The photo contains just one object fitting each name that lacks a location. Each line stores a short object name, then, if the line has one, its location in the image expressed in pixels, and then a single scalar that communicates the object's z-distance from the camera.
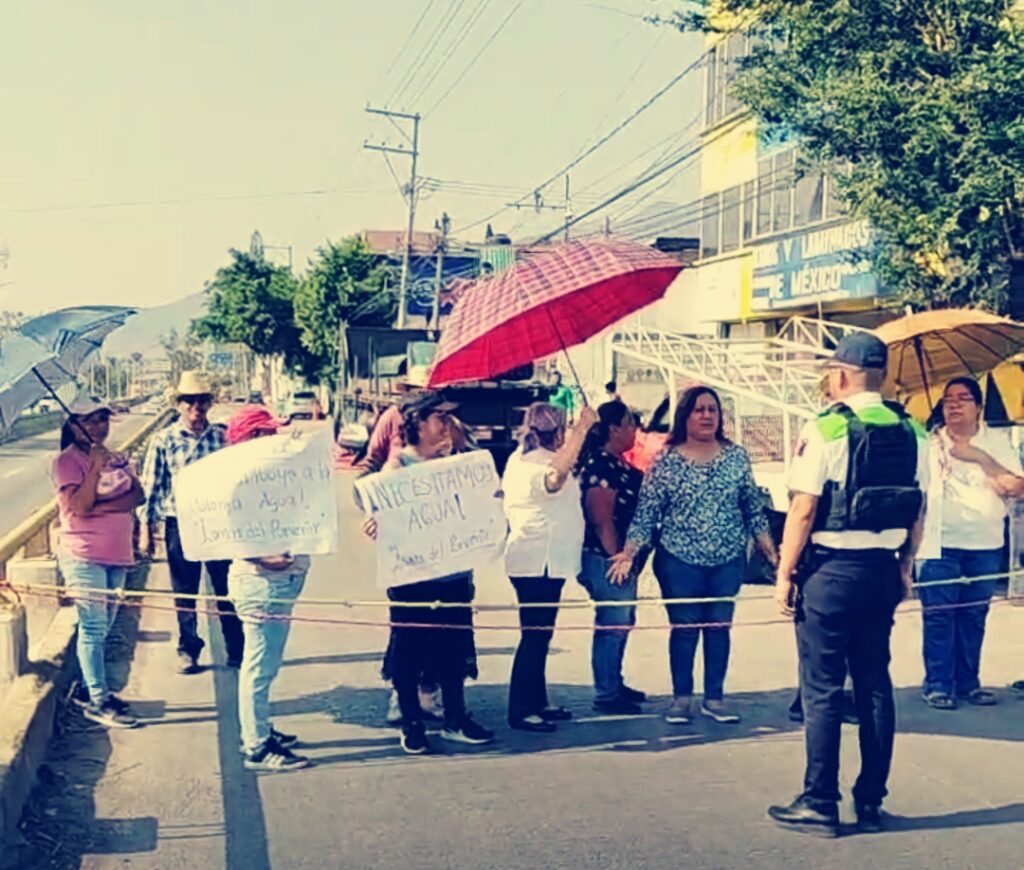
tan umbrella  8.91
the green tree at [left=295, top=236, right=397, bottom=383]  56.59
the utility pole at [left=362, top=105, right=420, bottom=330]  51.75
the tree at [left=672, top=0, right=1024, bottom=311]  11.47
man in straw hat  8.80
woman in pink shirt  7.43
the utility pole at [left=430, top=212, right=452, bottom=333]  48.06
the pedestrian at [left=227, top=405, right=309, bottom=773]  6.70
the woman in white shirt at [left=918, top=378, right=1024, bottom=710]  7.98
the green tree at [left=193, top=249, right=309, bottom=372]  63.91
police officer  5.73
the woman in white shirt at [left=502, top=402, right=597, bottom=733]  7.36
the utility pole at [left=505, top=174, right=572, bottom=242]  48.09
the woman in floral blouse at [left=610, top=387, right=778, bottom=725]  7.44
